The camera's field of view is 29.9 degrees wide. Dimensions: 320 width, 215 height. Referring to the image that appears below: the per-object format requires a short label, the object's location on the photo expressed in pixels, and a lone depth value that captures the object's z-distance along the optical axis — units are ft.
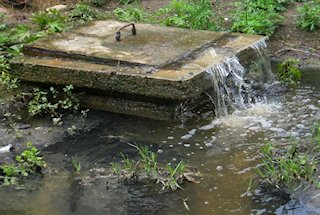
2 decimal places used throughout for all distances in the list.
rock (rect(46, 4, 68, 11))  30.13
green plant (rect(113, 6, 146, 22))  26.68
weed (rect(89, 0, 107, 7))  30.89
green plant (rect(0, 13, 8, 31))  27.27
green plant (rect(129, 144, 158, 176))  15.30
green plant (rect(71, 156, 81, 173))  15.84
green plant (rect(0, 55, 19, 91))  20.14
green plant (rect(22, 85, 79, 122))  19.05
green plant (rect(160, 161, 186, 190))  14.67
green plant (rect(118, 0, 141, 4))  31.24
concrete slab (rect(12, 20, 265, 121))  17.92
